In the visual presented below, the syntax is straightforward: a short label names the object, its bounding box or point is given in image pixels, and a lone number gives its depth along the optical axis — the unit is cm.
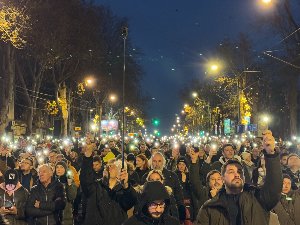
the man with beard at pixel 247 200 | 245
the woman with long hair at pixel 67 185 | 508
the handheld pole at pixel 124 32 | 584
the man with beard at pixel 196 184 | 493
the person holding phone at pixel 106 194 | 373
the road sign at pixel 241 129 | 1930
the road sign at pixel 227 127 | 2451
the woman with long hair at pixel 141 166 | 567
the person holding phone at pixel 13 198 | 426
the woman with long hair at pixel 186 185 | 570
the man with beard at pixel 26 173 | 606
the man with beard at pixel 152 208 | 256
